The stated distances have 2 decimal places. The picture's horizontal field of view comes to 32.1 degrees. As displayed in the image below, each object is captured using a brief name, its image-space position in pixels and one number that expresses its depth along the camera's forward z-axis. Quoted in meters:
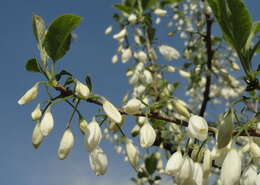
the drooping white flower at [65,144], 0.28
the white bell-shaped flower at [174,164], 0.27
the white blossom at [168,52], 0.64
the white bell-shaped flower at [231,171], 0.24
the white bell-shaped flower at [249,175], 0.23
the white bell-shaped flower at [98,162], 0.29
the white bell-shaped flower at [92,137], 0.27
